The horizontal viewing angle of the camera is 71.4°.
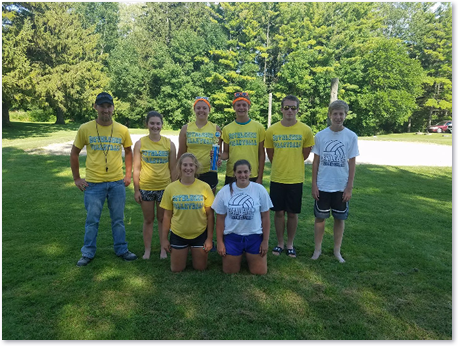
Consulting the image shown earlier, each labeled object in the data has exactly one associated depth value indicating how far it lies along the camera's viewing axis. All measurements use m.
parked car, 30.22
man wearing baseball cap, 3.64
